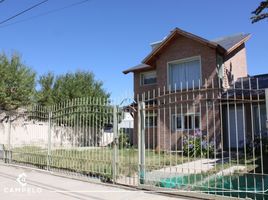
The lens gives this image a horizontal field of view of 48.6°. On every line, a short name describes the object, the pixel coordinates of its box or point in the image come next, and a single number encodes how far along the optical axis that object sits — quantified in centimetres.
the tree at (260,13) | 1141
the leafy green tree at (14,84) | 2102
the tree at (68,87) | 2545
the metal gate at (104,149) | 700
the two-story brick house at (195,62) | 1614
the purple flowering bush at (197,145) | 1233
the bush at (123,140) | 803
